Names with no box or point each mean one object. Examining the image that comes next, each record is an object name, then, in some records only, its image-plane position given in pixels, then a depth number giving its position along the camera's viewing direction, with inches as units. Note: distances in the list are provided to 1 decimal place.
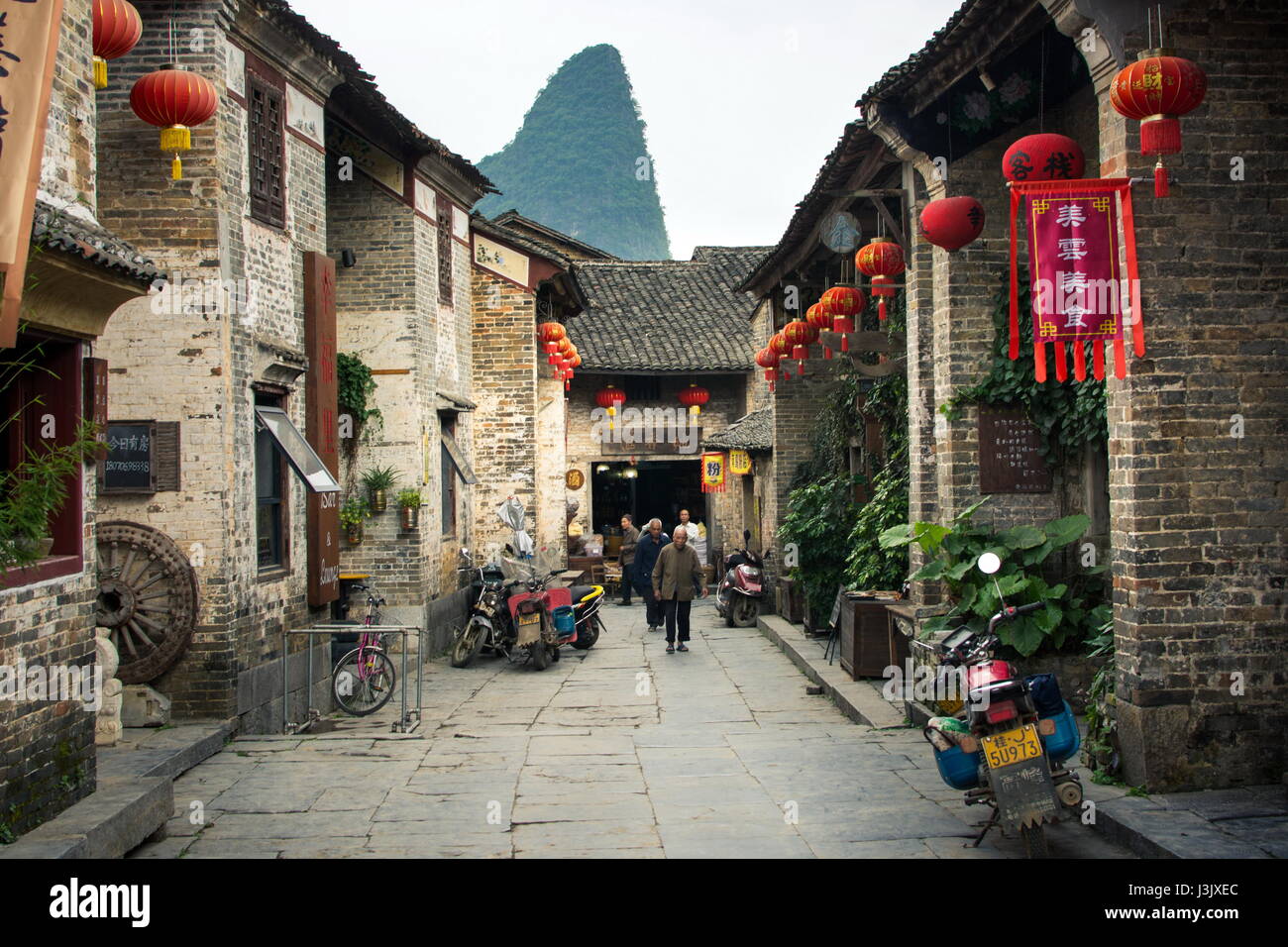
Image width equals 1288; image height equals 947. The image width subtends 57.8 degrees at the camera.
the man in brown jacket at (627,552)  914.7
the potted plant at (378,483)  573.9
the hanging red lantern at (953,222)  330.6
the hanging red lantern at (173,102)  316.5
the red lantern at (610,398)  1069.8
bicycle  436.1
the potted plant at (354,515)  565.3
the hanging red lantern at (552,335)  759.1
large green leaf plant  331.3
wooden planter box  438.6
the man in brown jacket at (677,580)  615.2
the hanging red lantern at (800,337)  599.5
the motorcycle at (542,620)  562.6
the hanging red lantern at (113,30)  273.0
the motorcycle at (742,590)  741.9
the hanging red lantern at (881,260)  405.7
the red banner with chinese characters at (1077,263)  257.4
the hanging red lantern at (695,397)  1093.1
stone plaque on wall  377.4
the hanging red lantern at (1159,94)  225.3
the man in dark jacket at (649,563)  737.0
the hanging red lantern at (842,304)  491.8
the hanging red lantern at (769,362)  669.3
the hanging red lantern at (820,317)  523.7
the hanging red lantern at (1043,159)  270.8
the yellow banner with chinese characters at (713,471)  958.4
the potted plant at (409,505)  572.7
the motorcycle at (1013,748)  224.7
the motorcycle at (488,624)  574.9
